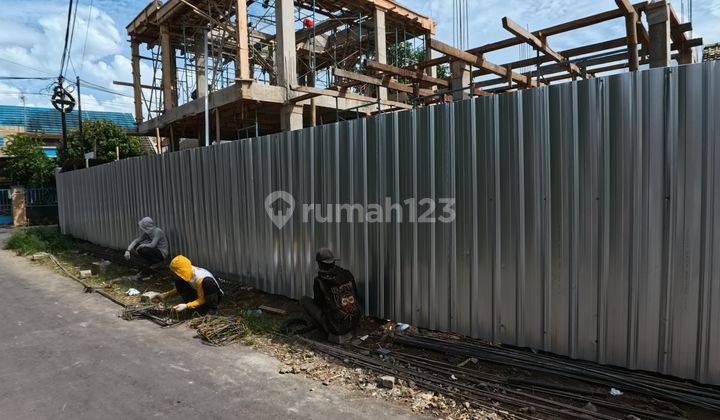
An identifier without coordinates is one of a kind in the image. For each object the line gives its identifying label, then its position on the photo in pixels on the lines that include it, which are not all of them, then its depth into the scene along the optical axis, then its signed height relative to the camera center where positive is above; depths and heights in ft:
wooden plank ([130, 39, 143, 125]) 55.62 +16.62
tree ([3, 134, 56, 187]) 74.74 +5.96
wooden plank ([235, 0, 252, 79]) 36.63 +13.56
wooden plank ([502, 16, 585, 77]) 19.91 +7.78
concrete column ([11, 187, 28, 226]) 70.03 -1.27
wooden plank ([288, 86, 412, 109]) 29.73 +6.97
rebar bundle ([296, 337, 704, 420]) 9.62 -5.19
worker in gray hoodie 26.58 -3.19
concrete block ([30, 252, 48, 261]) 36.47 -5.09
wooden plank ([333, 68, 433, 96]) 22.20 +6.24
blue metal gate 72.02 -1.60
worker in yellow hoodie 18.42 -4.16
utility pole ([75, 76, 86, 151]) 70.85 +15.40
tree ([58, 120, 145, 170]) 81.15 +10.96
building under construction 23.44 +9.84
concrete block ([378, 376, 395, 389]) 11.67 -5.34
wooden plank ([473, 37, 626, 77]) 26.76 +8.88
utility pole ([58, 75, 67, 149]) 62.15 +14.36
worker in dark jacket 14.61 -3.81
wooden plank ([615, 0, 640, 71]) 21.18 +8.07
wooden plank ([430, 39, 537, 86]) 21.61 +7.47
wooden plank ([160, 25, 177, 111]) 48.60 +15.39
